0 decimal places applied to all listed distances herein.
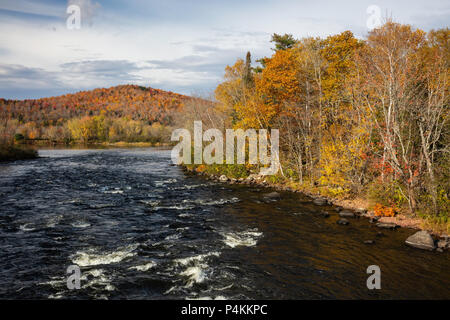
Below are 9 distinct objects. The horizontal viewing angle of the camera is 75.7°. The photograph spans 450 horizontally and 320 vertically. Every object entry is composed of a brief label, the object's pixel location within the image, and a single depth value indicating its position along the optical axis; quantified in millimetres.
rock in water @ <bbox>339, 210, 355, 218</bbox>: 17484
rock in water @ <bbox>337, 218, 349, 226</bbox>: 16261
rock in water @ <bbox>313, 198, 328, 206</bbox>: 20312
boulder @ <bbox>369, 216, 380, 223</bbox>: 16495
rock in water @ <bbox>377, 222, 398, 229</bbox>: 15255
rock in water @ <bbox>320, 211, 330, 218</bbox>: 17717
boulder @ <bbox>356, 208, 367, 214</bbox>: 17983
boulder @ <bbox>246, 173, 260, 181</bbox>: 29741
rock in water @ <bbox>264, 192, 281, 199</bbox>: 22577
